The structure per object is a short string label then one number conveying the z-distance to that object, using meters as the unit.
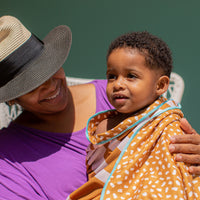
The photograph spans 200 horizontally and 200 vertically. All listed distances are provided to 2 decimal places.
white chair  3.01
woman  2.59
